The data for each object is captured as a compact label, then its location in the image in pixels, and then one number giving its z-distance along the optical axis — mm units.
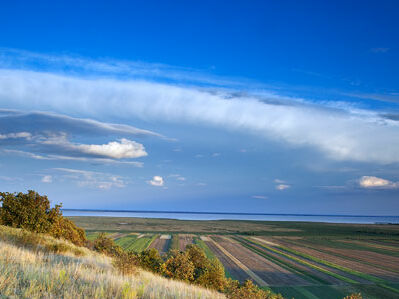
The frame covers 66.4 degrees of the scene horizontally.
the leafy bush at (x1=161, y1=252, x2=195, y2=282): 27516
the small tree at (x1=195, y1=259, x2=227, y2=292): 27766
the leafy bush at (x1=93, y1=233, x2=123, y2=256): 37106
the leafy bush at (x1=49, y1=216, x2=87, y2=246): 29928
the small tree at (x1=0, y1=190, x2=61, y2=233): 28062
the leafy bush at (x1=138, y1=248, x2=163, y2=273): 30159
